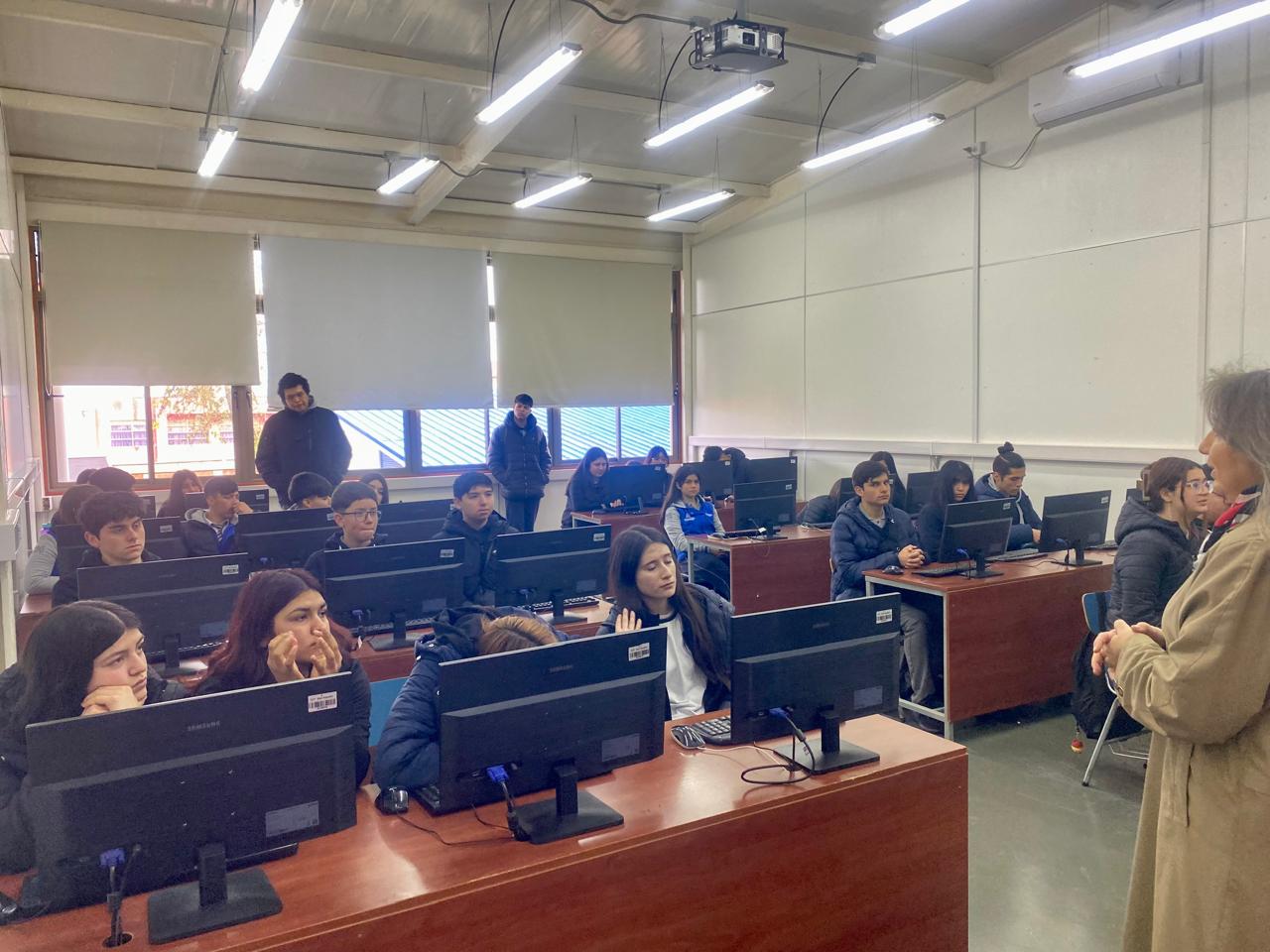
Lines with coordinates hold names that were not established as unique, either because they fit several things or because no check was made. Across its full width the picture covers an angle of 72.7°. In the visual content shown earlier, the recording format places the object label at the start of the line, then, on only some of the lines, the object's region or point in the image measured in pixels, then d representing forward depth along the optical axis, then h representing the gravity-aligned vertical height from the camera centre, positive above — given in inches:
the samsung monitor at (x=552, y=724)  62.6 -22.7
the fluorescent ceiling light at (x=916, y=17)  155.3 +74.7
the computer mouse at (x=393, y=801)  68.7 -30.1
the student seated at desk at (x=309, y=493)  178.1 -13.2
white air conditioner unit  203.2 +81.0
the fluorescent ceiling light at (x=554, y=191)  259.6 +72.8
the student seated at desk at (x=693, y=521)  213.6 -26.2
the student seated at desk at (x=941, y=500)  167.0 -17.0
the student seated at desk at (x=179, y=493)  203.6 -14.6
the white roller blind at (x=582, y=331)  343.0 +38.4
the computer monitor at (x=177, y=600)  105.5 -21.0
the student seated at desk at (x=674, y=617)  100.6 -23.1
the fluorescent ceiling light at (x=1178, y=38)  157.3 +73.0
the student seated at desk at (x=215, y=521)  159.5 -18.4
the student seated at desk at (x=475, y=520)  152.3 -17.0
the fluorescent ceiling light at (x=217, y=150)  200.2 +68.5
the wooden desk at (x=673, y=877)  55.7 -32.6
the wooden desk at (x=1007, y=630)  150.1 -38.8
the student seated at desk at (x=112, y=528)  122.9 -13.7
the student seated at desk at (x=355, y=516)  147.0 -14.9
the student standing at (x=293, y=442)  212.4 -3.4
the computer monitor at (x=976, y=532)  156.7 -21.1
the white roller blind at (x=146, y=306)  268.1 +40.6
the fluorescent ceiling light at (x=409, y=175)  236.5 +71.9
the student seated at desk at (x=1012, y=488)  190.7 -16.6
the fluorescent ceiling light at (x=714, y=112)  197.8 +74.4
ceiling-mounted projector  169.2 +74.1
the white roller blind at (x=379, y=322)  299.7 +38.3
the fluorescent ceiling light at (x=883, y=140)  222.4 +73.0
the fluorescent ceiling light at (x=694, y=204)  291.0 +73.7
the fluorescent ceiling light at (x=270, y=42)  138.8 +67.3
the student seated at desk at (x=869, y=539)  162.6 -23.5
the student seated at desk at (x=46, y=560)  148.4 -22.3
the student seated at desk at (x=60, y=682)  58.9 -18.8
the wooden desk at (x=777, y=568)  208.7 -36.8
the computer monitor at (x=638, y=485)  279.4 -20.3
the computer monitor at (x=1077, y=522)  170.7 -21.4
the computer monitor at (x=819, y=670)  74.0 -22.3
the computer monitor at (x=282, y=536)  142.9 -18.1
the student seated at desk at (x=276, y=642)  79.0 -19.9
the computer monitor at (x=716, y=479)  276.1 -18.4
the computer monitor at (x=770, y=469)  284.5 -16.2
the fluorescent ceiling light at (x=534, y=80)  169.8 +71.4
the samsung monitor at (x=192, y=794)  50.9 -22.8
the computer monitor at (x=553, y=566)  126.0 -21.2
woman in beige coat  56.0 -20.2
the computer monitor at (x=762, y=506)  215.8 -21.4
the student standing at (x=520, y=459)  307.0 -12.4
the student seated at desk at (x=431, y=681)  70.9 -22.5
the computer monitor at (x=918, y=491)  247.1 -21.0
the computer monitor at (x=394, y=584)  115.1 -21.4
